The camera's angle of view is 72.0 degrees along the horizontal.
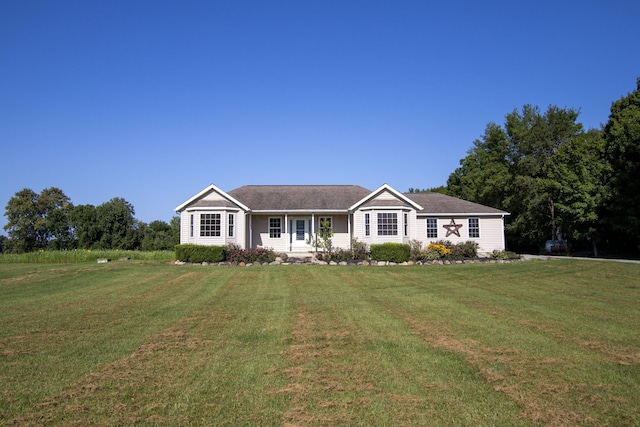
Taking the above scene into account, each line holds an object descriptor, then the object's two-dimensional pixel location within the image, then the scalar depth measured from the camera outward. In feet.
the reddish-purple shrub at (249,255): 76.64
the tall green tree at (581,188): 95.91
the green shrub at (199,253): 75.72
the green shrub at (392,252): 75.66
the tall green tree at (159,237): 144.44
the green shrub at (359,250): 78.19
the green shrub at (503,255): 81.10
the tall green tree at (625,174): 84.99
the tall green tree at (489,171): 139.64
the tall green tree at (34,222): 183.01
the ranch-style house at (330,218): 82.17
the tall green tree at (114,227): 152.25
